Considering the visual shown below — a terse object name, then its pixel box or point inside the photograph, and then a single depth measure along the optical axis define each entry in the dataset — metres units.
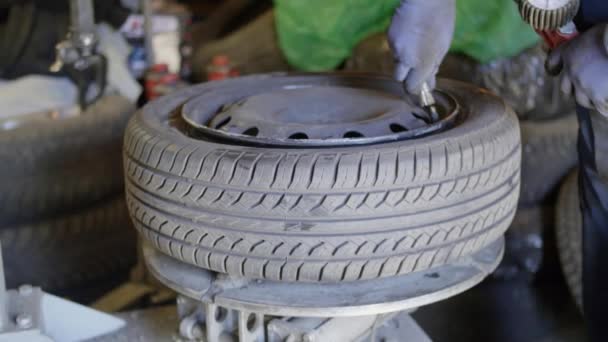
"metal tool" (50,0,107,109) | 2.21
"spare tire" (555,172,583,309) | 2.22
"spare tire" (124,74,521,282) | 1.12
